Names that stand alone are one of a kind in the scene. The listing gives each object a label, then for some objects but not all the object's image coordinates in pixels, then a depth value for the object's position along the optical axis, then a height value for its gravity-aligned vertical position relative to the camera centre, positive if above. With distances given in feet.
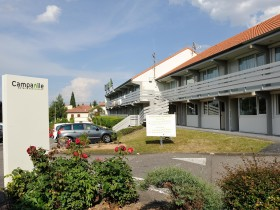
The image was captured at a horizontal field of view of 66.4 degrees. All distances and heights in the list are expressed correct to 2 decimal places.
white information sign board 38.24 -2.51
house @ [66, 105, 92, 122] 284.46 -2.13
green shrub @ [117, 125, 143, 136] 67.05 -6.06
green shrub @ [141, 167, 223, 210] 10.12 -3.86
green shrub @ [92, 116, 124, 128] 96.06 -4.22
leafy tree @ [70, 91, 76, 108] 359.26 +20.09
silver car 51.51 -4.83
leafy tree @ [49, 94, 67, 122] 217.22 +3.83
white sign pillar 14.97 -0.36
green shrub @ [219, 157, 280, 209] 8.33 -3.22
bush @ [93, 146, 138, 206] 13.01 -4.26
